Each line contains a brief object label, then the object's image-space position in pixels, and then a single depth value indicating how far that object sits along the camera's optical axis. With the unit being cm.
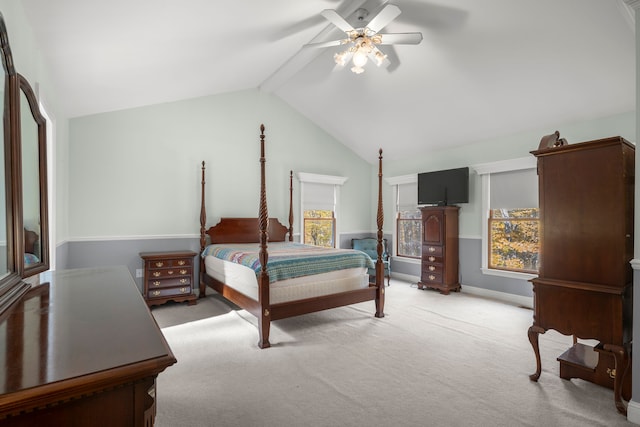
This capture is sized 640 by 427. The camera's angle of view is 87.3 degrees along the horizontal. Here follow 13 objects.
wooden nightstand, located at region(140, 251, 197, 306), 438
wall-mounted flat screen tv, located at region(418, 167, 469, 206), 532
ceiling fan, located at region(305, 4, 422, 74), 302
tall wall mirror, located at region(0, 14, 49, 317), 143
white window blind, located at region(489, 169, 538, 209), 462
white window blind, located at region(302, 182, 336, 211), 635
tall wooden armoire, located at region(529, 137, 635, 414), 219
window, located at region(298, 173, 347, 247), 634
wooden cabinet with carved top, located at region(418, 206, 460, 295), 538
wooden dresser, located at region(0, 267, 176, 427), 70
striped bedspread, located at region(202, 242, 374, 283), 346
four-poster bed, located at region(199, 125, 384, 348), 333
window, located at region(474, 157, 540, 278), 470
